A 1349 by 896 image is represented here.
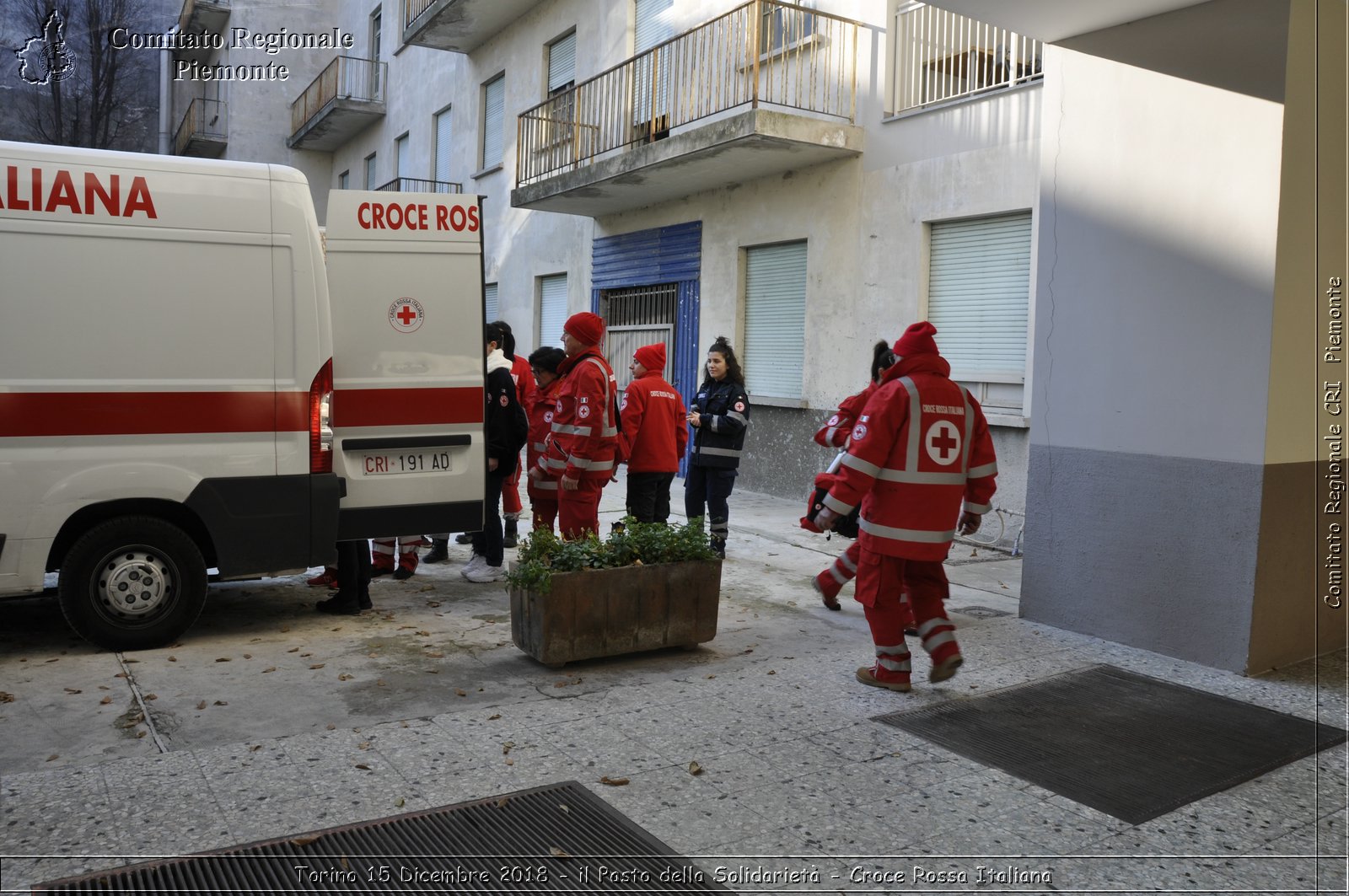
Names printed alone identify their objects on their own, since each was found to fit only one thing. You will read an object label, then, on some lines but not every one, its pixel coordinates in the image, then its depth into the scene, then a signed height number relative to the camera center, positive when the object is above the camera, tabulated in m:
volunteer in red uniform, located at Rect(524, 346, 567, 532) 7.34 -0.37
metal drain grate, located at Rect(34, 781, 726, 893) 3.14 -1.54
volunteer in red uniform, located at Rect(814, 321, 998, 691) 5.00 -0.55
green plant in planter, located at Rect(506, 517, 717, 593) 5.35 -0.96
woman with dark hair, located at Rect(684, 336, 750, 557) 8.13 -0.50
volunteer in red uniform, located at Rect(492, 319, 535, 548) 8.19 -0.18
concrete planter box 5.34 -1.26
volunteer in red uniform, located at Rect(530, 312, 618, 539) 6.53 -0.36
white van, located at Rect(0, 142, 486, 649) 5.18 -0.09
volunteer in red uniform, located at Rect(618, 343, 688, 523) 7.65 -0.46
